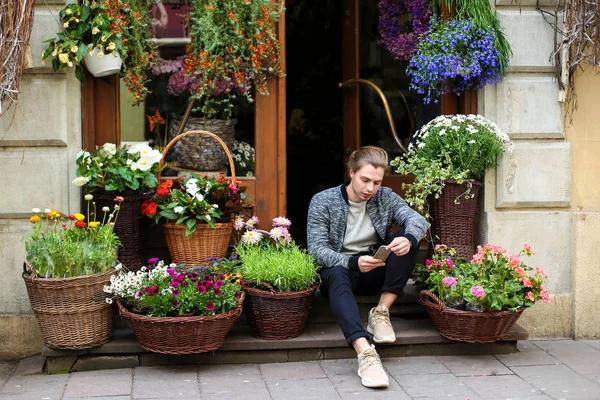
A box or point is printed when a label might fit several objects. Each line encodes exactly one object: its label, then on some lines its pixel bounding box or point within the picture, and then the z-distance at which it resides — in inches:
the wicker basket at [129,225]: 205.3
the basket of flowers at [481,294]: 192.7
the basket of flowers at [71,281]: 185.3
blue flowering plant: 214.1
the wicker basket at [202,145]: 226.7
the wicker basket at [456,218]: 214.4
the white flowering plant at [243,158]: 227.8
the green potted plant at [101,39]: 203.8
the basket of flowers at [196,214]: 204.1
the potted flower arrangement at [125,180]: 204.5
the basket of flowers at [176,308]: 183.2
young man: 190.5
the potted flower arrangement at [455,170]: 213.3
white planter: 207.3
